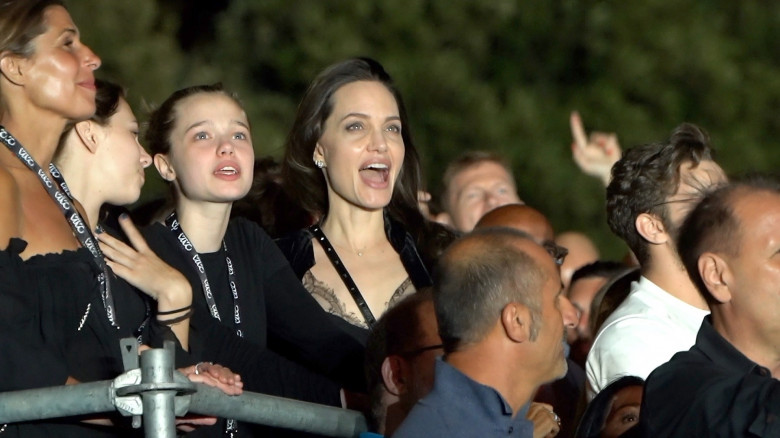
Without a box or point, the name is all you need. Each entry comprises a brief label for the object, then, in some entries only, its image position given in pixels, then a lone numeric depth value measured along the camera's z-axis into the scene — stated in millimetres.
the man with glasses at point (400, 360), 7806
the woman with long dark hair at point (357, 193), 10226
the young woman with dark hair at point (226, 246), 9539
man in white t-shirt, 8684
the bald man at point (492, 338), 6977
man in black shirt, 6787
